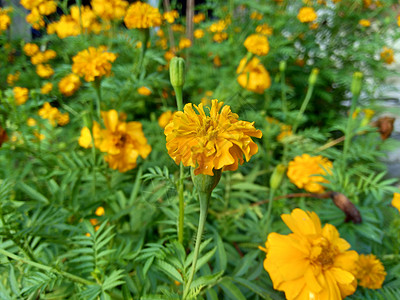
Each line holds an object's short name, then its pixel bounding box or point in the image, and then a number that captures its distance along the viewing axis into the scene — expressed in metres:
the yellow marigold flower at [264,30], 0.43
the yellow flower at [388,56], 0.49
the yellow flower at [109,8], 0.36
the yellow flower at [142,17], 0.27
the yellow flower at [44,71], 0.40
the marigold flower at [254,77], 0.36
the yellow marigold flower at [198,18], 0.59
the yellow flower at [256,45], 0.33
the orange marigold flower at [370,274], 0.19
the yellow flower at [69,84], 0.33
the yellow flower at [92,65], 0.23
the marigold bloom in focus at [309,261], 0.16
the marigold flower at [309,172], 0.27
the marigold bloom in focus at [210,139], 0.12
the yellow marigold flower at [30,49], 0.43
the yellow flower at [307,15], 0.43
